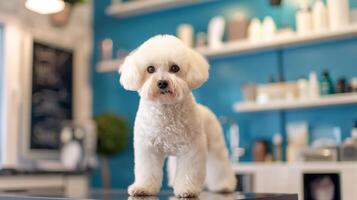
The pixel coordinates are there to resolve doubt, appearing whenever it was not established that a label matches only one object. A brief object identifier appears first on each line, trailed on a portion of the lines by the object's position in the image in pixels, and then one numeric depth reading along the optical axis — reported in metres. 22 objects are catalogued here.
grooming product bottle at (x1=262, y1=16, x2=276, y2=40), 3.68
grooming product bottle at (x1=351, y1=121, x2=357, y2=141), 3.24
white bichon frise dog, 1.31
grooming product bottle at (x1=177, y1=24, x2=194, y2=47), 4.08
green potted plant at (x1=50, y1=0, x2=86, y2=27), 4.40
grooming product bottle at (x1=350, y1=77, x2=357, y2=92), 3.32
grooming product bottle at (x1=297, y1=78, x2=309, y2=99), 3.48
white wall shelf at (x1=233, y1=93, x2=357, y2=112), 3.31
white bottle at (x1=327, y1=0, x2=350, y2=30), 3.36
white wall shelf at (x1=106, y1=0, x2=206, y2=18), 4.25
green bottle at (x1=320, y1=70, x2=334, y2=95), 3.43
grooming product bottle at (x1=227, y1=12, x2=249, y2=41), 3.85
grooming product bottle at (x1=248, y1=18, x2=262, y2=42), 3.73
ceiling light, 2.54
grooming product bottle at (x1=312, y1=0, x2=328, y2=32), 3.46
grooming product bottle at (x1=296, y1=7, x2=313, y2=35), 3.53
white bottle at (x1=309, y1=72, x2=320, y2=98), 3.44
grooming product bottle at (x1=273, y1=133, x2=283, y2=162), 3.63
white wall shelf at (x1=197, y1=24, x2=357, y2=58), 3.41
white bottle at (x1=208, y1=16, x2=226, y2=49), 3.95
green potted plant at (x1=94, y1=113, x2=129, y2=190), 4.23
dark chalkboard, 4.21
